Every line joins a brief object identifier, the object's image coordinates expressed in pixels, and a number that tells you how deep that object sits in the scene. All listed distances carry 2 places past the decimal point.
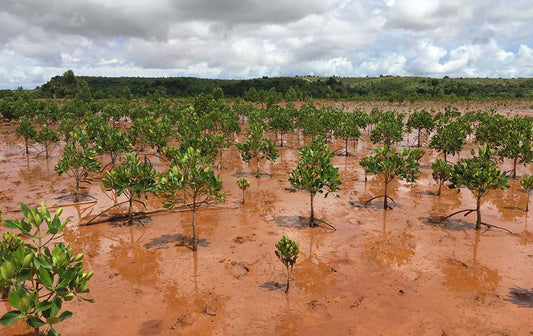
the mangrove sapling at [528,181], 19.89
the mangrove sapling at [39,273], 6.43
